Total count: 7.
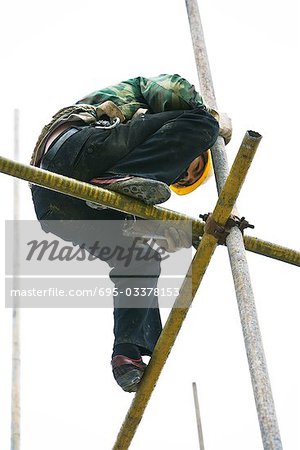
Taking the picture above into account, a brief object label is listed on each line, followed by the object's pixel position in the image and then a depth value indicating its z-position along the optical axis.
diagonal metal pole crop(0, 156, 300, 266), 8.30
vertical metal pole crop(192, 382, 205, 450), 14.11
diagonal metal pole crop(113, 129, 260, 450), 7.96
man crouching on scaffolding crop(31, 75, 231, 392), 8.82
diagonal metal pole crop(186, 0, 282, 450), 6.66
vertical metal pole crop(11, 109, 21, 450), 15.33
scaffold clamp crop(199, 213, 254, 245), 8.41
